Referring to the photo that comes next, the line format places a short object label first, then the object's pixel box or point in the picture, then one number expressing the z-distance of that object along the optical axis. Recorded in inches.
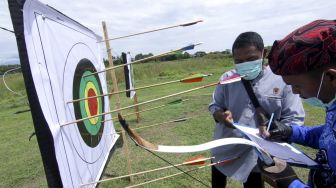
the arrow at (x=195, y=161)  71.7
